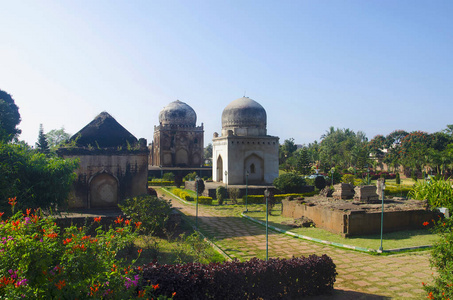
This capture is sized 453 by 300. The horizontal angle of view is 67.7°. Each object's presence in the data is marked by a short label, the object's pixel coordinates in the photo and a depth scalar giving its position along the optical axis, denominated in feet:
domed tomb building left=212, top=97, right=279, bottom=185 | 86.12
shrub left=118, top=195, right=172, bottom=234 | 39.45
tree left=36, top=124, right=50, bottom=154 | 125.70
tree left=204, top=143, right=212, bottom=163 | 285.43
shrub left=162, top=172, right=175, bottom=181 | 109.29
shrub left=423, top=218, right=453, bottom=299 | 18.74
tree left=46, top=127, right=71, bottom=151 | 152.76
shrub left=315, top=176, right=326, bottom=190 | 86.38
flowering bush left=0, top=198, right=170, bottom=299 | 12.03
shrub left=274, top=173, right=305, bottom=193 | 77.00
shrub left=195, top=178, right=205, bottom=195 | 75.92
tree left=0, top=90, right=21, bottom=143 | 86.61
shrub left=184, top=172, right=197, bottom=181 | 105.19
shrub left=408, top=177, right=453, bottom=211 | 48.49
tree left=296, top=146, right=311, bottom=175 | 125.59
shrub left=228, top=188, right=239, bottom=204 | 72.49
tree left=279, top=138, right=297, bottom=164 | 167.12
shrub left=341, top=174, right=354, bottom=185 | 102.94
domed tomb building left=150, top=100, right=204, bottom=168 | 125.59
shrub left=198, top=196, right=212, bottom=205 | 70.28
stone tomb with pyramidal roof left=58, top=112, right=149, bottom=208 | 47.62
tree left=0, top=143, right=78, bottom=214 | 30.14
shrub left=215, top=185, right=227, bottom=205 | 70.38
